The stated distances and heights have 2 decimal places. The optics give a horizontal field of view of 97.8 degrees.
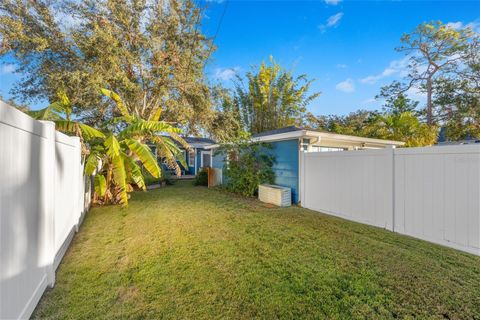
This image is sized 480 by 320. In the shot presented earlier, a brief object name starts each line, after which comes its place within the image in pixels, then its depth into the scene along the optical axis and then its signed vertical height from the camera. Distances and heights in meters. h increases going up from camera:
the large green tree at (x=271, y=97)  17.95 +5.46
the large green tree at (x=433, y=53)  14.18 +7.54
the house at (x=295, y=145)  7.45 +0.52
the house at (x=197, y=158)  17.83 +0.08
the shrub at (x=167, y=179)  12.49 -1.23
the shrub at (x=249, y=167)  8.70 -0.35
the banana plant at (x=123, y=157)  5.76 +0.08
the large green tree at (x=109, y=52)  7.61 +4.19
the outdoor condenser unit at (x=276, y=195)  7.31 -1.31
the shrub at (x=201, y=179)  12.77 -1.23
